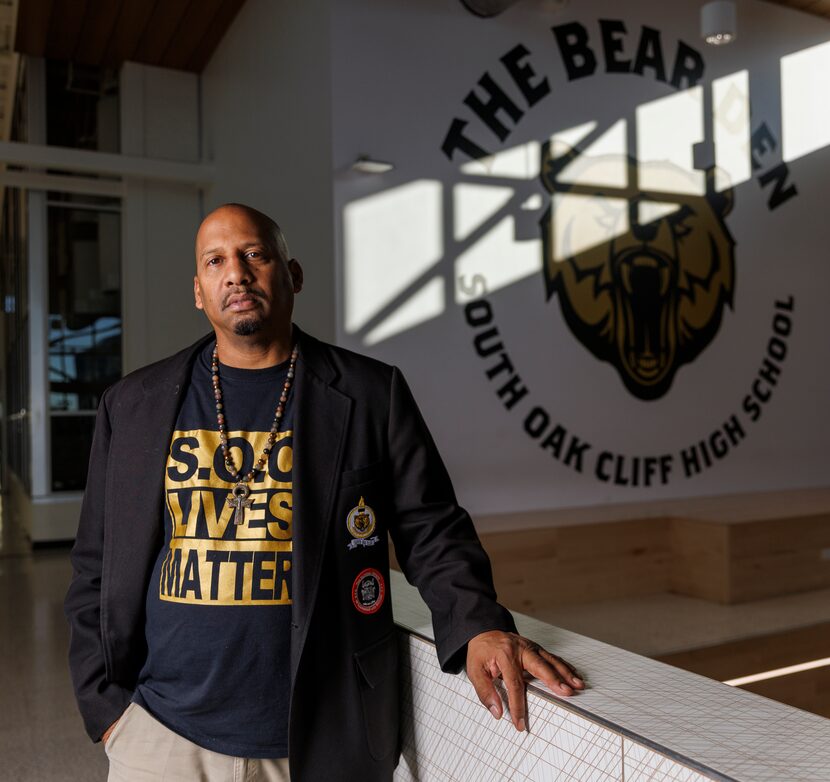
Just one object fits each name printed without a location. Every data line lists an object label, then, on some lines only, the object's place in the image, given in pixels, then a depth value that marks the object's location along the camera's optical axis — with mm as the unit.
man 1430
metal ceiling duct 5035
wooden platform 4641
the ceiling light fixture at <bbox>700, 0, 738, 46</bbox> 5090
